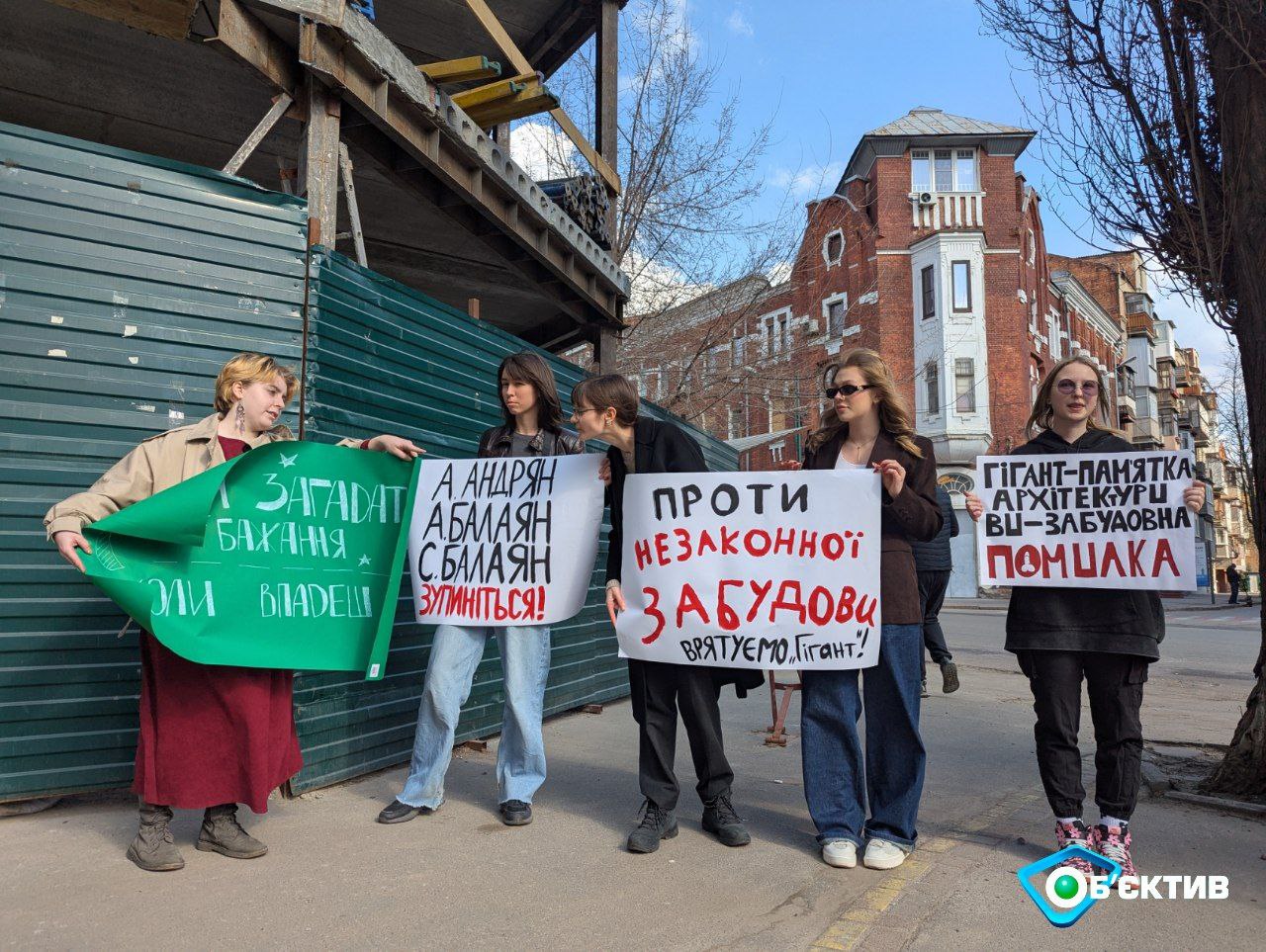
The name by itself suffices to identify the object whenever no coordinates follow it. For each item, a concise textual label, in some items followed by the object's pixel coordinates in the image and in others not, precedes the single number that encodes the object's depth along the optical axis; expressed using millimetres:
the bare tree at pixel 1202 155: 5047
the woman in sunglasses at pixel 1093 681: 3834
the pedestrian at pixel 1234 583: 38359
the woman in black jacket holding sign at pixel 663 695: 4168
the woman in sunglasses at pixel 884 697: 3893
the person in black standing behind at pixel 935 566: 7445
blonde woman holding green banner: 3658
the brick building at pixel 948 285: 36031
